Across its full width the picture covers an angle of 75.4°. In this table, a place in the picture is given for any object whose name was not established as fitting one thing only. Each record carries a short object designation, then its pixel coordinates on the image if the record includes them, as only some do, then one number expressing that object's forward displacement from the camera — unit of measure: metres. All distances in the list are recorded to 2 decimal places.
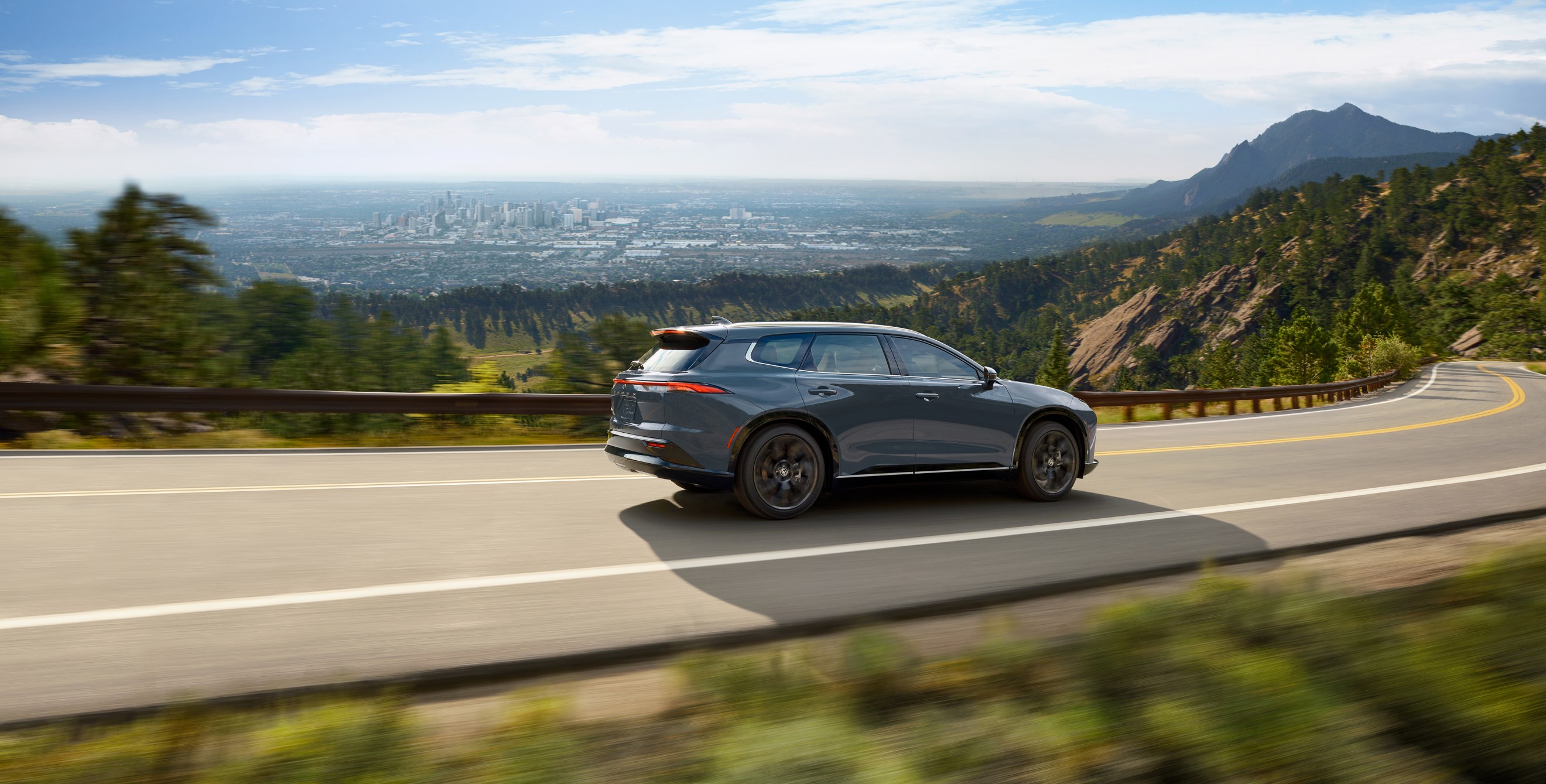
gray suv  7.02
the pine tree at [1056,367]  104.44
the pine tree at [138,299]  12.54
